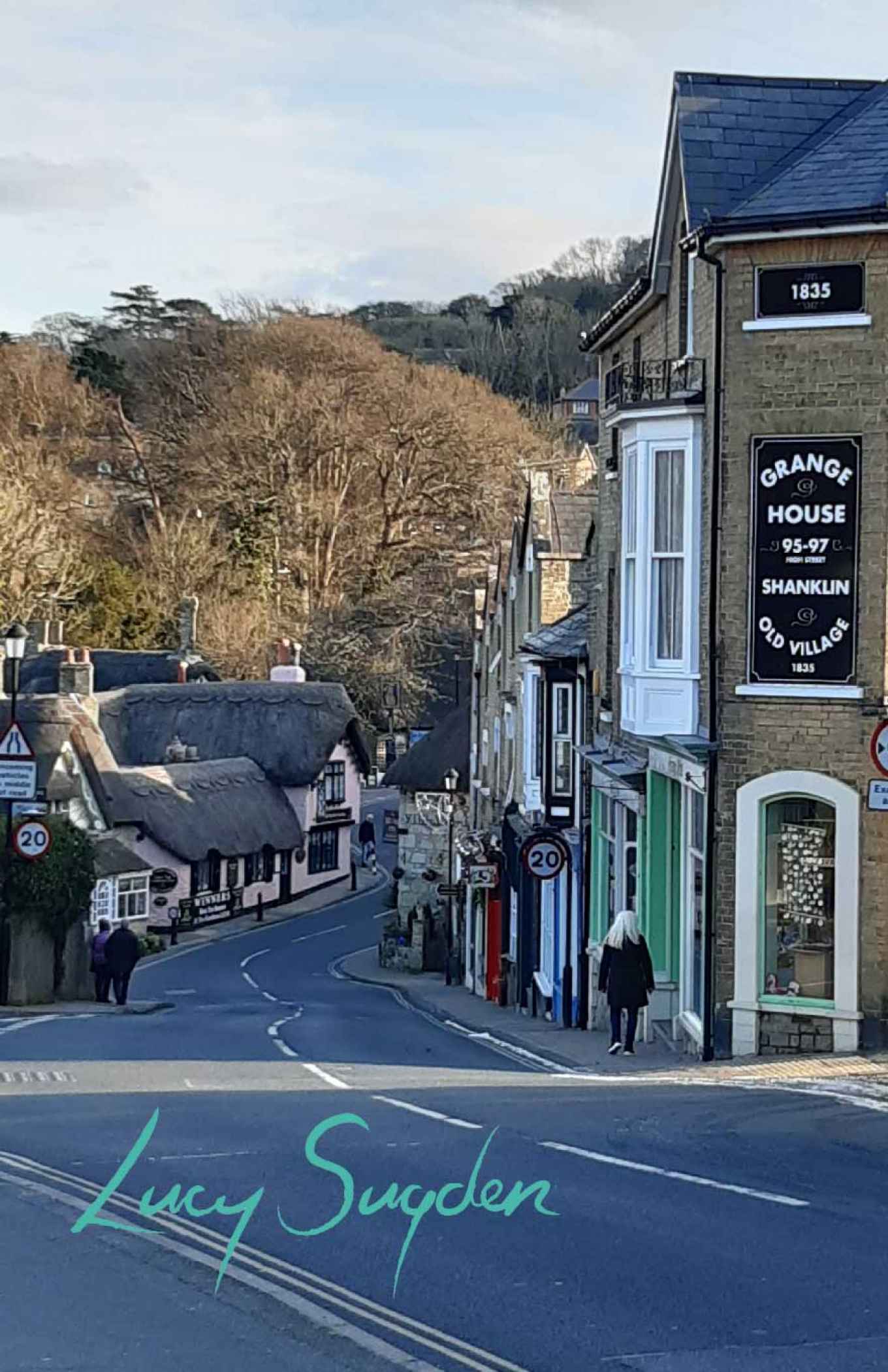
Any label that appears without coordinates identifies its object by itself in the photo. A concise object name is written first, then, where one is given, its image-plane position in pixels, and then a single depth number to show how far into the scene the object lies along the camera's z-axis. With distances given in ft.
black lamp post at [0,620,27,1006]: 101.86
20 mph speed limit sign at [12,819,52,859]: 100.17
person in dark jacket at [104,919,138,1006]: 106.83
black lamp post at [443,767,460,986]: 169.58
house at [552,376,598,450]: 332.39
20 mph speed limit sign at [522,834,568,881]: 96.99
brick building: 66.59
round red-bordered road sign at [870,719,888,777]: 54.65
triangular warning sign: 98.17
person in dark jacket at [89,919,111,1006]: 108.99
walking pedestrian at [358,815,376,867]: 244.01
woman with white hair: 72.49
